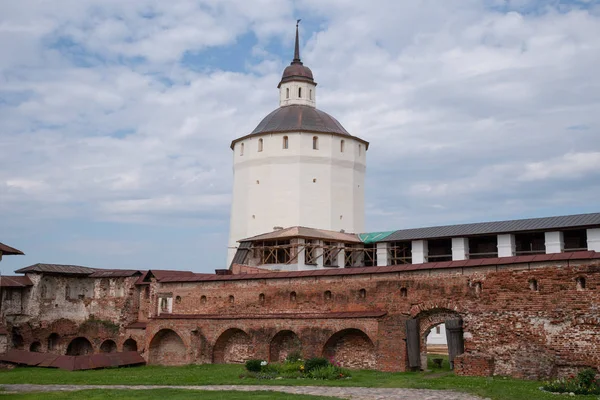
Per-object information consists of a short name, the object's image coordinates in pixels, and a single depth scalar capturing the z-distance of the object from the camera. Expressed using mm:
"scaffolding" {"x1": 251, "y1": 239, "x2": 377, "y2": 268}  36219
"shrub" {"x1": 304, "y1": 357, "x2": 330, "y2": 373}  20600
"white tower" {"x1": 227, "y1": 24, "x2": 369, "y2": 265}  40938
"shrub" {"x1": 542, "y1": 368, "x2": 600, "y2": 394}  15727
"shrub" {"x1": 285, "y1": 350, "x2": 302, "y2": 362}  23194
